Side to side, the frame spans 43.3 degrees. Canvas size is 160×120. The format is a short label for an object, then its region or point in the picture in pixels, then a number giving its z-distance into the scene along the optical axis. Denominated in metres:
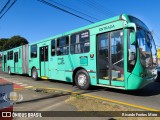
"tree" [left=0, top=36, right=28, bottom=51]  61.81
